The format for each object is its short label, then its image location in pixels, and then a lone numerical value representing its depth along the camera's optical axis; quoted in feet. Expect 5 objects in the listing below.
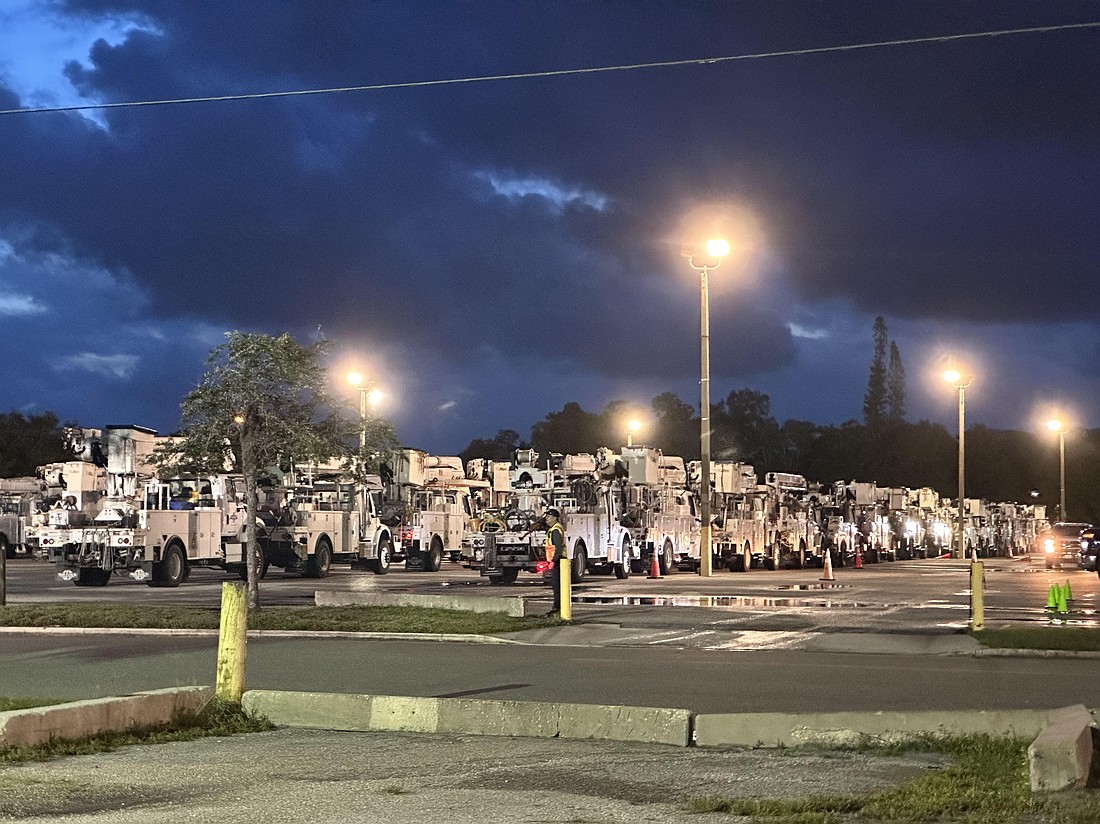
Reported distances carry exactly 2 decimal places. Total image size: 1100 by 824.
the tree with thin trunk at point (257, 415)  79.46
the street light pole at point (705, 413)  131.03
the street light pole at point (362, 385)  158.51
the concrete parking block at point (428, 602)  78.84
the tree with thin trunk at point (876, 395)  555.32
